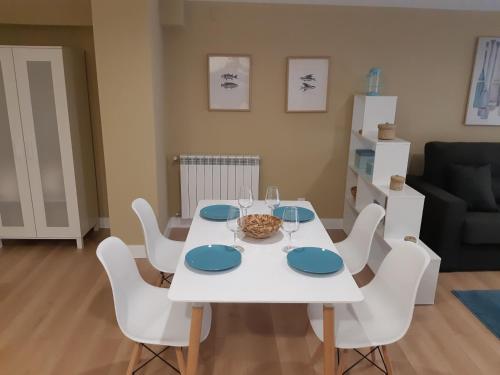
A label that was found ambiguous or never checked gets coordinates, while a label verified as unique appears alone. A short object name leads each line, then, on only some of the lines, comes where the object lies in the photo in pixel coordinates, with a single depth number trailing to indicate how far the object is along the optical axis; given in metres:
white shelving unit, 2.96
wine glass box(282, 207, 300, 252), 2.02
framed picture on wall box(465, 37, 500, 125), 3.84
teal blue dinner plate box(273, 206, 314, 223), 2.49
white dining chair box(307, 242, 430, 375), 1.80
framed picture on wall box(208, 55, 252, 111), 3.80
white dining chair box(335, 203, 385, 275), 2.46
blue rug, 2.69
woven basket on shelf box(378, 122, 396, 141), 3.21
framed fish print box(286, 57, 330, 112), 3.81
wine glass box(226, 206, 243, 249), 2.11
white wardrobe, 3.30
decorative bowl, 2.15
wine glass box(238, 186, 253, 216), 2.37
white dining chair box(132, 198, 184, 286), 2.46
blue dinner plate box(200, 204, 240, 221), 2.46
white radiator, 3.98
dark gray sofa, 3.17
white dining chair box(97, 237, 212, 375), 1.78
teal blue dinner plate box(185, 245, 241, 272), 1.83
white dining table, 1.63
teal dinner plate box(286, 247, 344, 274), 1.83
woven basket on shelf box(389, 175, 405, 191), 3.07
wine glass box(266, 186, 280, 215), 2.37
